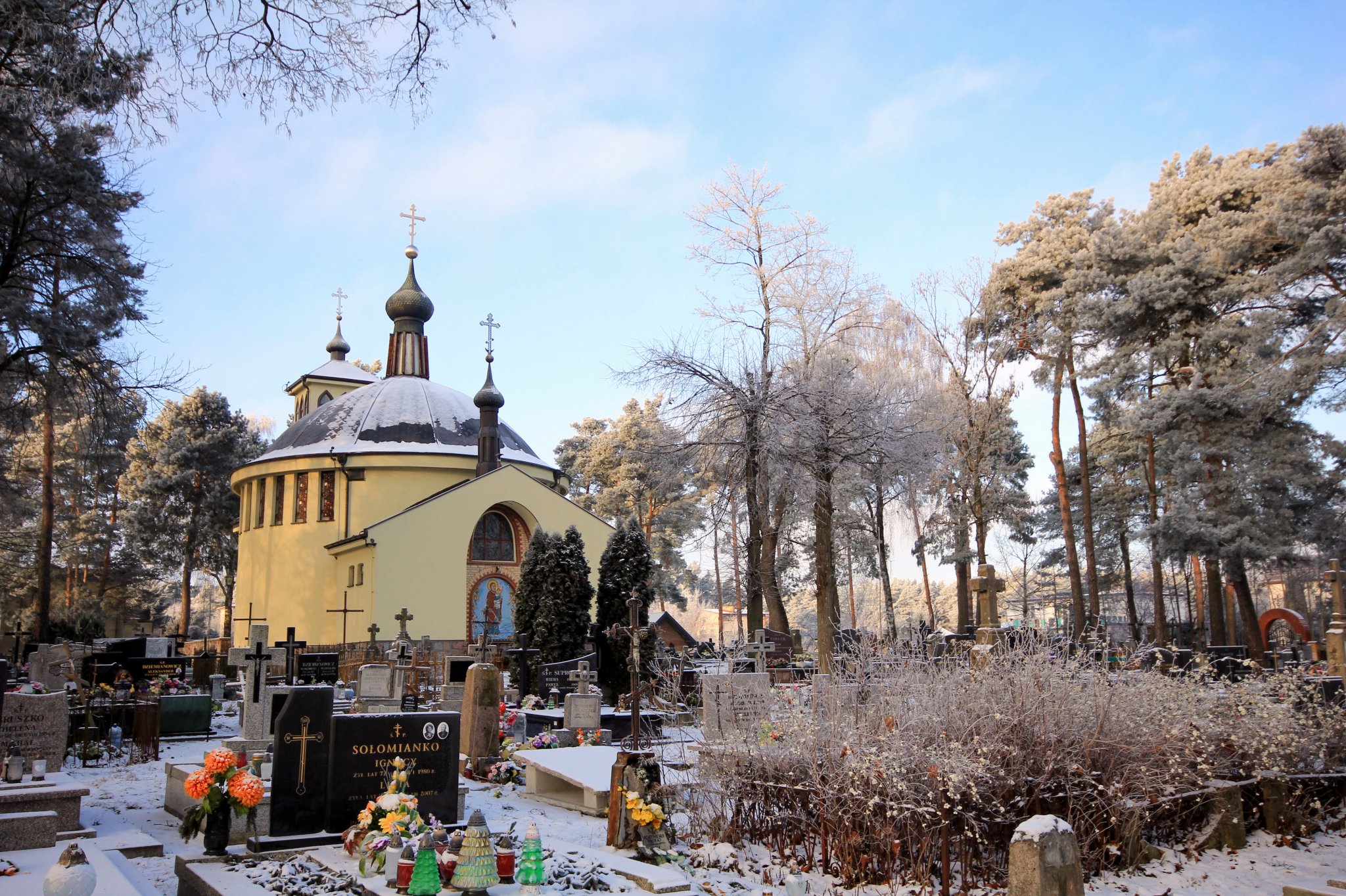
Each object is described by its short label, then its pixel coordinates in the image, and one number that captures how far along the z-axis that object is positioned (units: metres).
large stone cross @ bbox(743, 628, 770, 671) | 16.62
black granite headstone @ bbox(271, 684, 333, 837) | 6.96
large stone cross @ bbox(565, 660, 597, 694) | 14.24
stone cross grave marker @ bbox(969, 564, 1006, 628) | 12.21
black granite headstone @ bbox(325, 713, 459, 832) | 7.16
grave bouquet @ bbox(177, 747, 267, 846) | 6.76
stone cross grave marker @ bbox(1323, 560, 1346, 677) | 12.64
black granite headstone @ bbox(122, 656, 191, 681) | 17.12
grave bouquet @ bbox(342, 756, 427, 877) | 6.07
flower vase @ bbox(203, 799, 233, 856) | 6.71
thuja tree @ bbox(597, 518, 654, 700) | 21.33
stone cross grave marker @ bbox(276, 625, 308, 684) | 15.15
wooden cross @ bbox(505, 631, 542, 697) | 16.88
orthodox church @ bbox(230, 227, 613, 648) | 28.27
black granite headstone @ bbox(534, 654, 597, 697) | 16.44
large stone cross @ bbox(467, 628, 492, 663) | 15.19
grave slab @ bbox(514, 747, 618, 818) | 8.87
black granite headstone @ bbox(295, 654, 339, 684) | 14.60
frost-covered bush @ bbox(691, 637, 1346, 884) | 6.80
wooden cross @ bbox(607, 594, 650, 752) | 9.98
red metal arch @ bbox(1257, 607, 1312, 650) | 21.66
